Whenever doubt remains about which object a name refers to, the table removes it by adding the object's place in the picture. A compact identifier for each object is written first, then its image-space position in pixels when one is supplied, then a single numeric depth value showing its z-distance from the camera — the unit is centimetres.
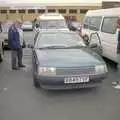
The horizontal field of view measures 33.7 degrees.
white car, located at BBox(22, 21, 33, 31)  2654
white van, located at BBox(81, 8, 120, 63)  641
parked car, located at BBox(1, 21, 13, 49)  1048
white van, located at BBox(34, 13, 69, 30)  1187
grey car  461
